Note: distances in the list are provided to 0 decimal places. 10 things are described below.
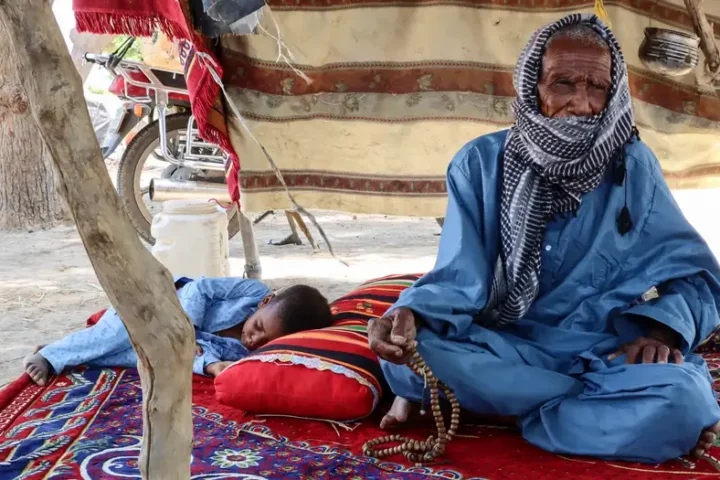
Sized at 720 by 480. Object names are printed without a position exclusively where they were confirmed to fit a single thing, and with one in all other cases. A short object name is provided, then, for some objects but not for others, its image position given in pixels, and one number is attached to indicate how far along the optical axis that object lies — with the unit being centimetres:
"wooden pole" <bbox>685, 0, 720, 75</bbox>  381
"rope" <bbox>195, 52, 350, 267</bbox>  335
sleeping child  299
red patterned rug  215
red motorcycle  534
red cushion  249
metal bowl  376
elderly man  227
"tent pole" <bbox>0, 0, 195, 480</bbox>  129
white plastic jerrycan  403
